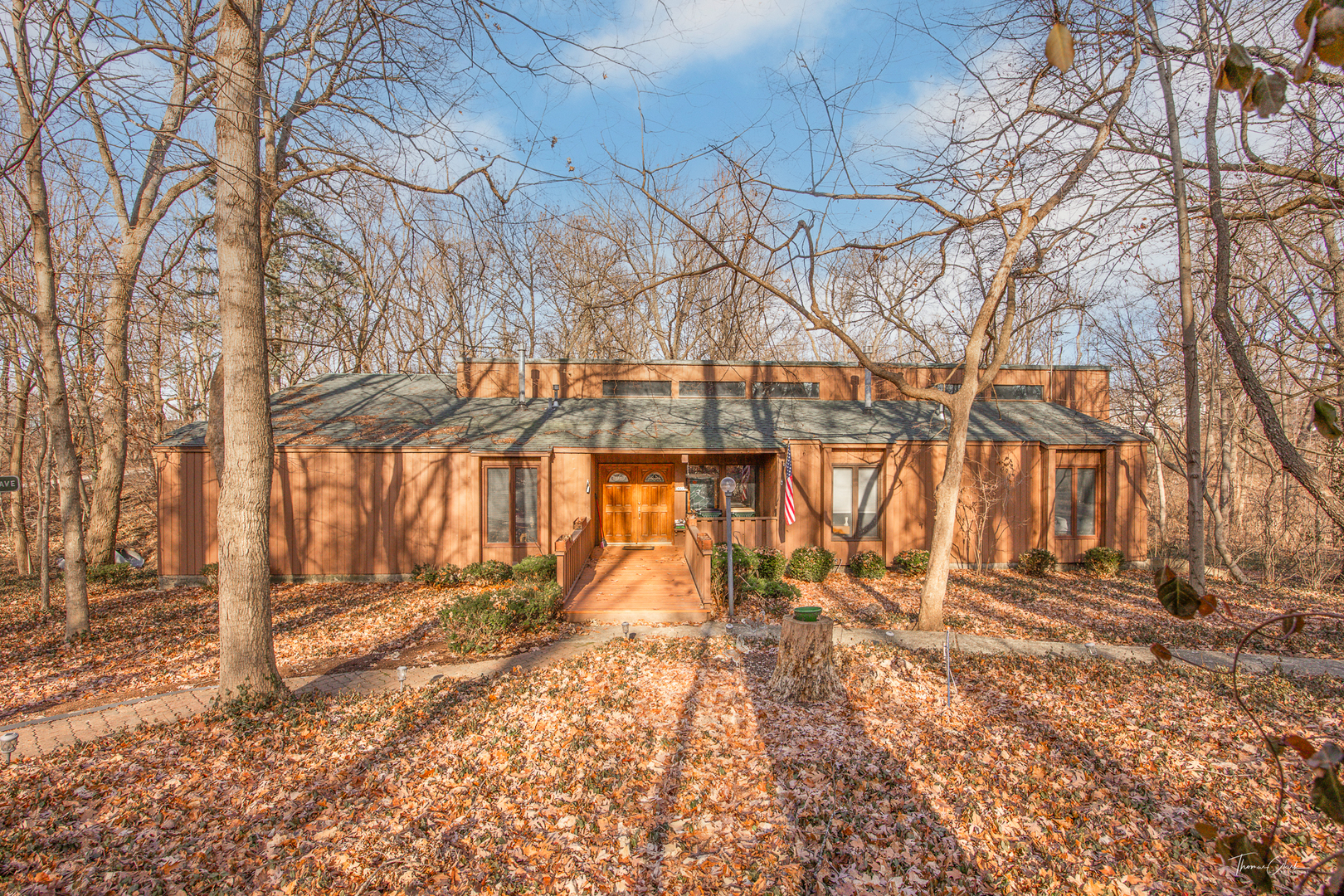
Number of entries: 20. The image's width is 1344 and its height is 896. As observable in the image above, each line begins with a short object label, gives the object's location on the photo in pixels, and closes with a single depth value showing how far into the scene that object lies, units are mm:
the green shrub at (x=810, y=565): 12930
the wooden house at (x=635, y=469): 13438
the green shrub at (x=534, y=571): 11781
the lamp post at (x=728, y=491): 10031
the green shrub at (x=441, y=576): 12633
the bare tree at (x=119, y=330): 12414
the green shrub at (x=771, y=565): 11738
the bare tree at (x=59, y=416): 9203
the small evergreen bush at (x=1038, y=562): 13789
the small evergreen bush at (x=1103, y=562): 13844
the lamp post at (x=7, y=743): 5320
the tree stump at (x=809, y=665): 6758
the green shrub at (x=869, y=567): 13430
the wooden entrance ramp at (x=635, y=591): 10039
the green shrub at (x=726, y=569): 11008
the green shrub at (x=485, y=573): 12688
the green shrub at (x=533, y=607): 9312
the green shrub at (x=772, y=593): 10922
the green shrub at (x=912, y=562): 13633
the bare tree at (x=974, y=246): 7734
